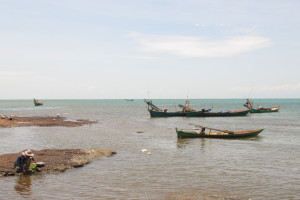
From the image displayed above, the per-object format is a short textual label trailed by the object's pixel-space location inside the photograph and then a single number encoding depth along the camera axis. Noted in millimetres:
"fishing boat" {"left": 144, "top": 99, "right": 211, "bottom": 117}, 57481
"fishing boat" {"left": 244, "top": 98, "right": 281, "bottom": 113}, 71175
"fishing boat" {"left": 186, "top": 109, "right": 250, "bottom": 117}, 58250
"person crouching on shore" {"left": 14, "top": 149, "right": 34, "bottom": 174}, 14180
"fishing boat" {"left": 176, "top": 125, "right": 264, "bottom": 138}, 28047
